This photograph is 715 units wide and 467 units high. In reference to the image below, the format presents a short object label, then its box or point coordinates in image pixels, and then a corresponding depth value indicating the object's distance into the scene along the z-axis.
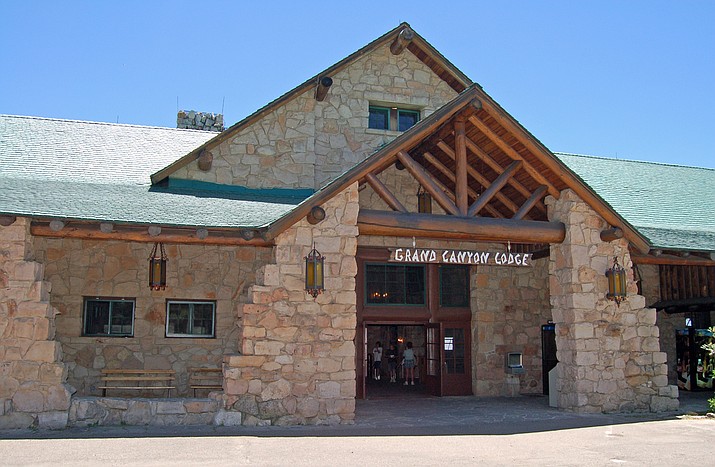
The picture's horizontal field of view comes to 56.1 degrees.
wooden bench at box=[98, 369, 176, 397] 12.38
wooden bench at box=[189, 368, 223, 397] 13.23
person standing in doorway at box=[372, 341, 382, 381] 22.31
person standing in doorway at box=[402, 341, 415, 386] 19.81
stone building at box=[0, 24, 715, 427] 10.83
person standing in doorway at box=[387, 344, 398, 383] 21.88
